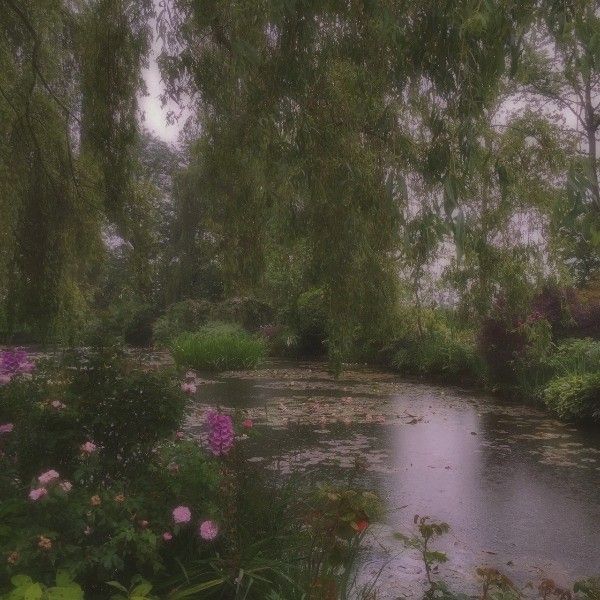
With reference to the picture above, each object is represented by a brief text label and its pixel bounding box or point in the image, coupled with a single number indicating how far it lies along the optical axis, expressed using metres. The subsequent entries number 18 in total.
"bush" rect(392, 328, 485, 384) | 12.23
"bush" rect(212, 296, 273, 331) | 19.39
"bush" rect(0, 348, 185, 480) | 2.66
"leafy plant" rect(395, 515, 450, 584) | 2.91
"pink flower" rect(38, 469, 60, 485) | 2.24
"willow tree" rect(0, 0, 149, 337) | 4.24
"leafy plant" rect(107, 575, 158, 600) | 2.19
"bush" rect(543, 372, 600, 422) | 7.99
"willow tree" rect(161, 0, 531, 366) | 2.97
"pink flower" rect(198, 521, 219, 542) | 2.45
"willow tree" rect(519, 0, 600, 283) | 2.56
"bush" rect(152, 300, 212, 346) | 19.62
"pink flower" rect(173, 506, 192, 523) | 2.41
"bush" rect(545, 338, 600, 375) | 8.96
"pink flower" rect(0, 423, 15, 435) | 2.84
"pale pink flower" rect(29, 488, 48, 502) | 2.17
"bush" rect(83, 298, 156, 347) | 17.82
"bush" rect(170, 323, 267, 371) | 13.70
